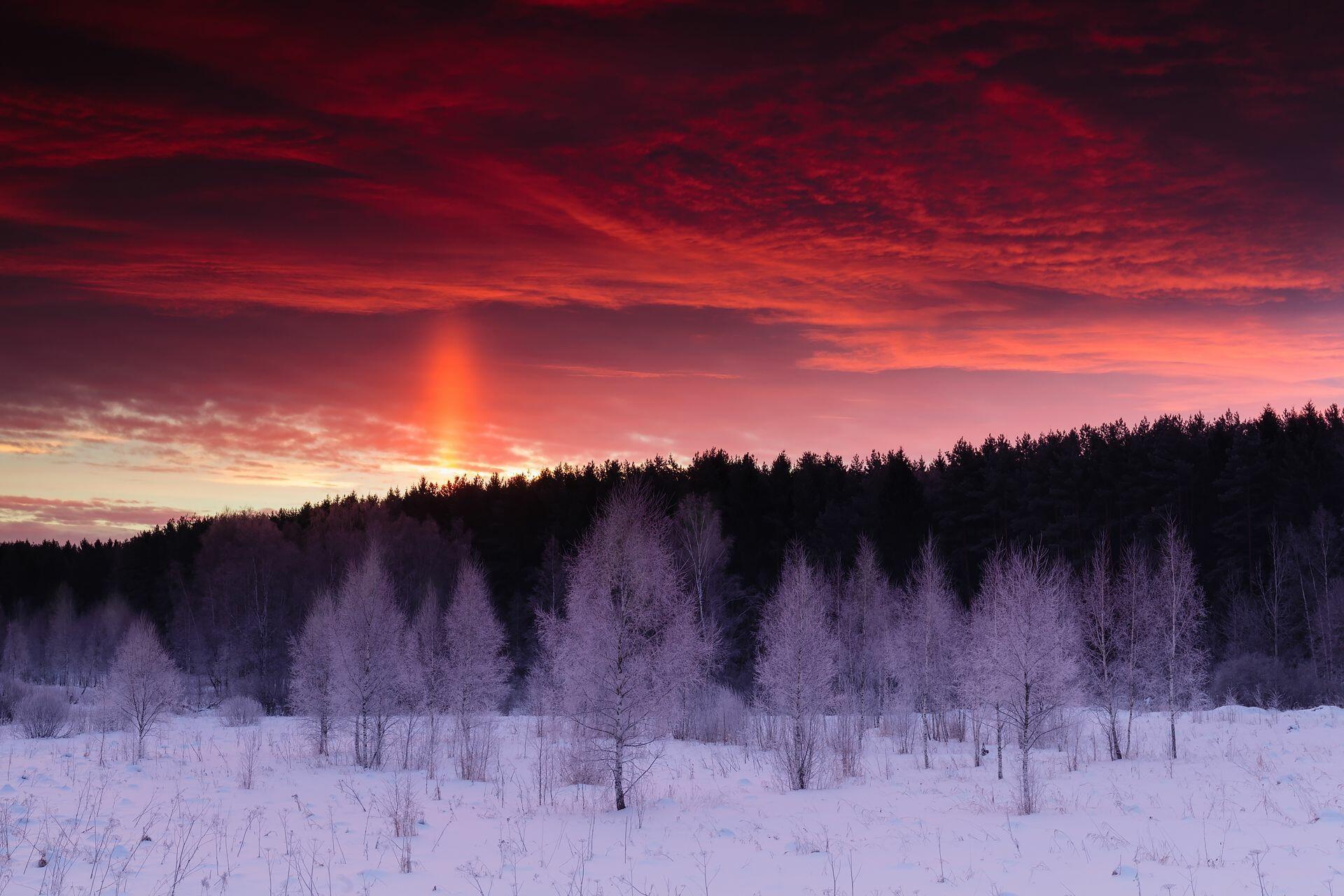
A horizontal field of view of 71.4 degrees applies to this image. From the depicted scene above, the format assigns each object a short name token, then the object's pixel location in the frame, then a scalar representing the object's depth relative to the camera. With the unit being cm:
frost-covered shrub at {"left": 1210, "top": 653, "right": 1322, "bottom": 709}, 5247
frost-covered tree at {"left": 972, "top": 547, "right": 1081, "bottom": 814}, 2603
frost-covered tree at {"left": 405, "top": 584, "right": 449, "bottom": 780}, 4019
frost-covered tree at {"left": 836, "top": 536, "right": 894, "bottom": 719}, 5272
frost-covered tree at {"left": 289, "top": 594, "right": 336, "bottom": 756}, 3938
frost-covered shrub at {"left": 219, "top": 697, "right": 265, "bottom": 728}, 5709
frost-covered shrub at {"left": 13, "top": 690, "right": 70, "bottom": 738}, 4400
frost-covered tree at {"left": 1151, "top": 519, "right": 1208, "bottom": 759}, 3859
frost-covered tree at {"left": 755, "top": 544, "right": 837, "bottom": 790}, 2872
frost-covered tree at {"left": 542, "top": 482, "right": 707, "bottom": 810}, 2402
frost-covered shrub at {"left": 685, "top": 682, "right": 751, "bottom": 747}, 4481
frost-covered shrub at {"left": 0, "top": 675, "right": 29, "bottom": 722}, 5522
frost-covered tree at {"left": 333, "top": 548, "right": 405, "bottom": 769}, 3700
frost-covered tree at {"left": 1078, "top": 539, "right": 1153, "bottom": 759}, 3712
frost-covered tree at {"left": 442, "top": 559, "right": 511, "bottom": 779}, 4362
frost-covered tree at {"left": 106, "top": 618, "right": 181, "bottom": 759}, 3981
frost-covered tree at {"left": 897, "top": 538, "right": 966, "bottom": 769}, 4388
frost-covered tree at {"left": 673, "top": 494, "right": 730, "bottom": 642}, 6041
